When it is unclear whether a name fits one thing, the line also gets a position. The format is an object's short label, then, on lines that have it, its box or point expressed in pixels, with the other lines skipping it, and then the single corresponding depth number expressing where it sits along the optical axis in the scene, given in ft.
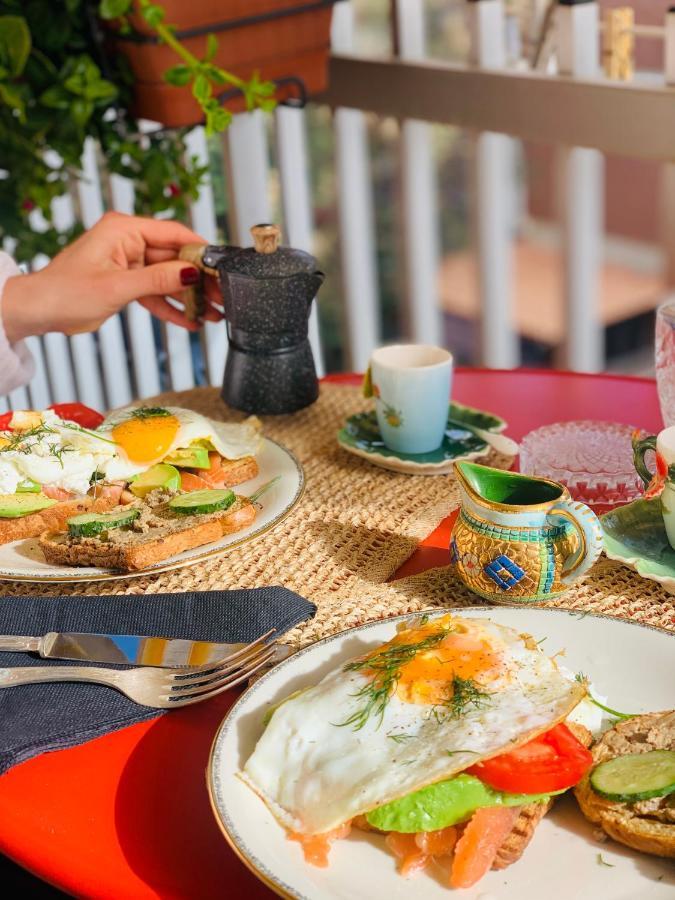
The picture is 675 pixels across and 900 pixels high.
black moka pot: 5.10
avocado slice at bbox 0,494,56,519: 4.26
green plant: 7.18
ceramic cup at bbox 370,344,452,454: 4.76
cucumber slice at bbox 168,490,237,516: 4.19
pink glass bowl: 4.42
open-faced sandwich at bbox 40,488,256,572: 4.00
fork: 3.28
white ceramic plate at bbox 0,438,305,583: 3.95
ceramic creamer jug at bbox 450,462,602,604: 3.55
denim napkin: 3.18
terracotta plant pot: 7.34
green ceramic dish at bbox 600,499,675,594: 3.78
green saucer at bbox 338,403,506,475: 4.83
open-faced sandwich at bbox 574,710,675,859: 2.55
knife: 3.44
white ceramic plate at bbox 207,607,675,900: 2.50
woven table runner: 3.72
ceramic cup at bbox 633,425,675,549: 3.78
